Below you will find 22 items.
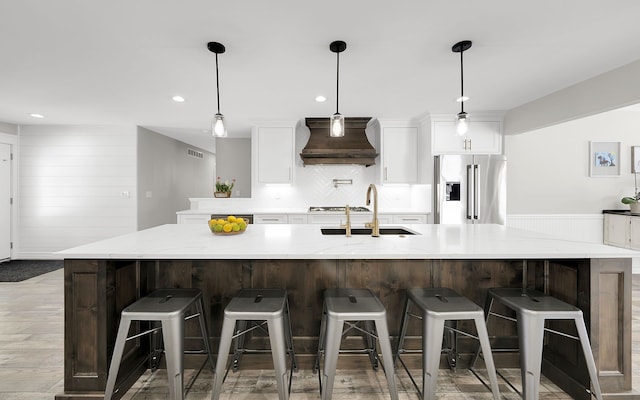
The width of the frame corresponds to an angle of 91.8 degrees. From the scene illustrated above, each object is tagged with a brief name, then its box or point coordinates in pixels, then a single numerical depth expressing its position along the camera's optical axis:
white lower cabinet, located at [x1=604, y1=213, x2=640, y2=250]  4.17
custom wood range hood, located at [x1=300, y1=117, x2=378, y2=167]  4.55
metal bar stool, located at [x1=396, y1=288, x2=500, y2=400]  1.55
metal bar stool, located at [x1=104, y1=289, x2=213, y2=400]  1.56
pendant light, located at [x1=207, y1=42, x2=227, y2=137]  2.32
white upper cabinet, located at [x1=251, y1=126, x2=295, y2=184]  4.73
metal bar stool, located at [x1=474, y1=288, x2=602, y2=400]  1.58
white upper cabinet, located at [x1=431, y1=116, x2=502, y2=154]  4.32
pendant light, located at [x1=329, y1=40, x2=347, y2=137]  2.27
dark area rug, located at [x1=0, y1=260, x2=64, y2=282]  4.16
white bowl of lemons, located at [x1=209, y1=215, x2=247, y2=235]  2.13
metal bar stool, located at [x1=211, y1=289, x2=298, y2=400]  1.54
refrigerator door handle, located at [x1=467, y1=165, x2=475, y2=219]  4.07
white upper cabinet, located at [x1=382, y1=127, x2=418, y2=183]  4.72
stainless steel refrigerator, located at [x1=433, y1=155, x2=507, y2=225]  4.04
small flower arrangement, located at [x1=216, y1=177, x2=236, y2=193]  5.25
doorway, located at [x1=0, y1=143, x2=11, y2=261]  4.93
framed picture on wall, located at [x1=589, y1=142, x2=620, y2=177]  4.63
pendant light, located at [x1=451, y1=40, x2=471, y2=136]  2.30
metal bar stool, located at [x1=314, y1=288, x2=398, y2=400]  1.53
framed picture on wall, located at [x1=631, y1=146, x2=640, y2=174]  4.58
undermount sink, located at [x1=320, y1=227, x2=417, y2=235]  2.57
